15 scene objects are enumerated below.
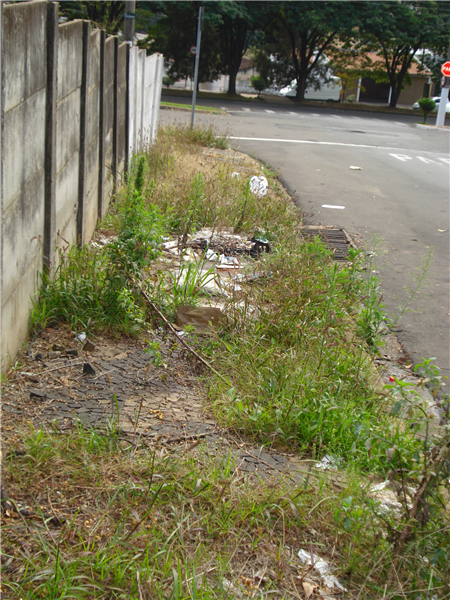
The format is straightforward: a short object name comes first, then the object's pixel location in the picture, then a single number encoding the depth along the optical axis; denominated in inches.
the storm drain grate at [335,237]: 278.8
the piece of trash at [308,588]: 87.7
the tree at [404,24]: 1476.4
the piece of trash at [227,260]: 232.8
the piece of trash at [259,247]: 242.7
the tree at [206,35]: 1432.1
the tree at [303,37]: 1449.3
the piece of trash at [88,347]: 150.6
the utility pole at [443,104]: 1141.7
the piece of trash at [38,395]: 125.9
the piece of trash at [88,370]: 139.6
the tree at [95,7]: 960.6
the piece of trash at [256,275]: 197.8
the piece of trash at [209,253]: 236.2
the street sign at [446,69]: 1143.1
